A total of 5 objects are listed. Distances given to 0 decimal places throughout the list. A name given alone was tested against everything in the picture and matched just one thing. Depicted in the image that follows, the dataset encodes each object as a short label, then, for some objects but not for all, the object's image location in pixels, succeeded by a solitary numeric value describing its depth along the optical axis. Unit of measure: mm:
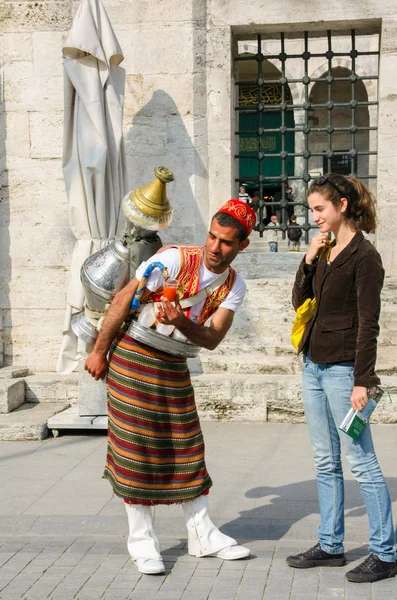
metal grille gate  8562
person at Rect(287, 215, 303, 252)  8711
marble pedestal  7301
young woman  4043
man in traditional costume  4199
